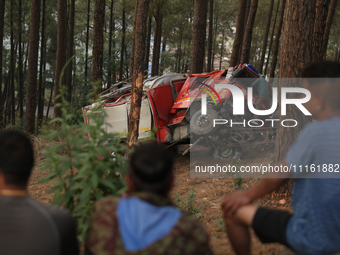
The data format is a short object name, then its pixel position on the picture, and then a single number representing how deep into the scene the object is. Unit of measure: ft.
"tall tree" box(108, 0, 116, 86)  72.86
